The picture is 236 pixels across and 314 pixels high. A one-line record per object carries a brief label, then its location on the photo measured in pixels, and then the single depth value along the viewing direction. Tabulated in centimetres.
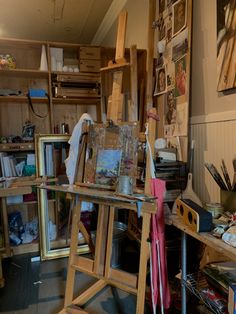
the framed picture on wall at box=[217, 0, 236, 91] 142
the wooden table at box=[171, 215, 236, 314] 101
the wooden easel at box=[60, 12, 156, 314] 147
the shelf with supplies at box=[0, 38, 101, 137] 274
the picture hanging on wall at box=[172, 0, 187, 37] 184
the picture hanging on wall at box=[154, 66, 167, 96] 217
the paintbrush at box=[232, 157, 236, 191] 129
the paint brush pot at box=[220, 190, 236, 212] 129
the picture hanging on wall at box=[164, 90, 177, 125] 203
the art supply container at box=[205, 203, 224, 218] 134
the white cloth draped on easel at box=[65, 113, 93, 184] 195
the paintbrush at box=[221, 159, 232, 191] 132
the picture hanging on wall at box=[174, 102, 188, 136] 185
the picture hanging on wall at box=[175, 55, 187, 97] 185
